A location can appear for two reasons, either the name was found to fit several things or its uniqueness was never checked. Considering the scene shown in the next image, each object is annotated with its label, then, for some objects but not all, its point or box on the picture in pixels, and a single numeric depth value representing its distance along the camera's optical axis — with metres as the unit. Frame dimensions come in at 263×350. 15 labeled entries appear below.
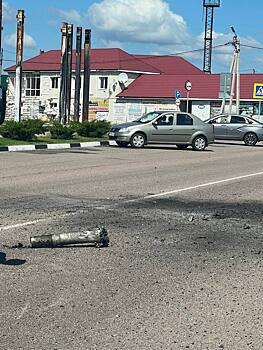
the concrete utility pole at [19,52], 29.69
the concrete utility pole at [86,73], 35.53
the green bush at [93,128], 30.47
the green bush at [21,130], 25.23
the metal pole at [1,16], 25.86
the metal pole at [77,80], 37.19
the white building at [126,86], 61.28
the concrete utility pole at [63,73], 35.91
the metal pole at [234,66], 44.00
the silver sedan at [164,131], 25.91
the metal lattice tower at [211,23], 79.56
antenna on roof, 65.56
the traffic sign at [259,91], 40.83
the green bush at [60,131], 27.97
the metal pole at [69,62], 36.19
